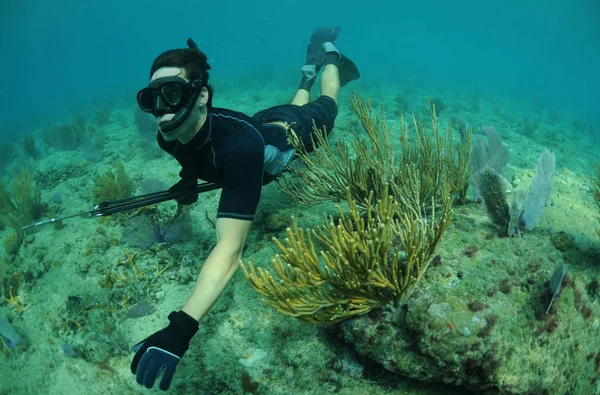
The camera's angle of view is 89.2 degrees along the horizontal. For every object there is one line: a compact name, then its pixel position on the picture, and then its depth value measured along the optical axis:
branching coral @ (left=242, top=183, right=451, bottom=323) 1.87
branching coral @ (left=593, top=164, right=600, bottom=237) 3.28
